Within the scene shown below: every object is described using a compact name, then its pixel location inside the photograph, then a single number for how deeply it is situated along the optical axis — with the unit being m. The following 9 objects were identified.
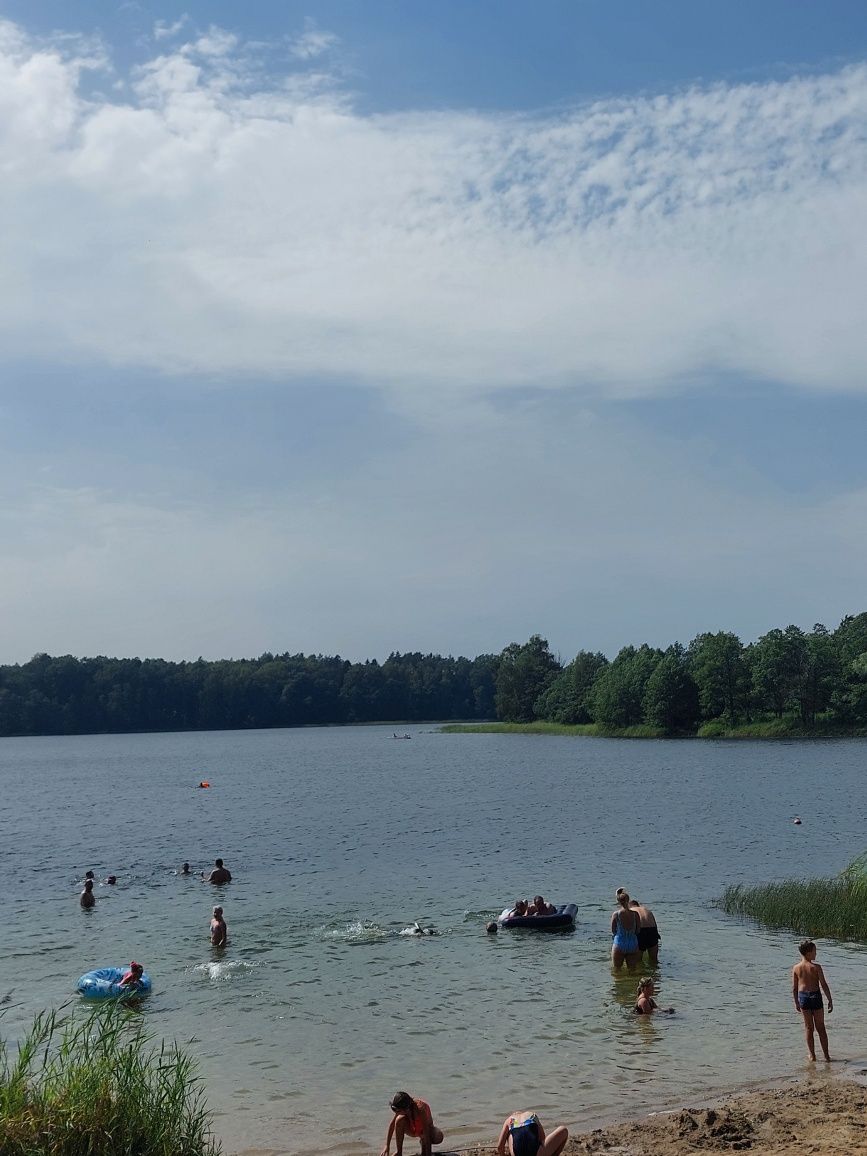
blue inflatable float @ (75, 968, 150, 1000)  21.08
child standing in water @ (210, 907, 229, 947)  25.50
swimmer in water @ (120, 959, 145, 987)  21.08
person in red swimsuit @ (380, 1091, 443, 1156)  12.74
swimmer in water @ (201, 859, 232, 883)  34.94
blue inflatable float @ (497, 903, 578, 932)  26.08
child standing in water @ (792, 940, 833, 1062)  15.58
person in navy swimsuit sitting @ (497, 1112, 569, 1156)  11.95
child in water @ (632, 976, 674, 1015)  18.89
